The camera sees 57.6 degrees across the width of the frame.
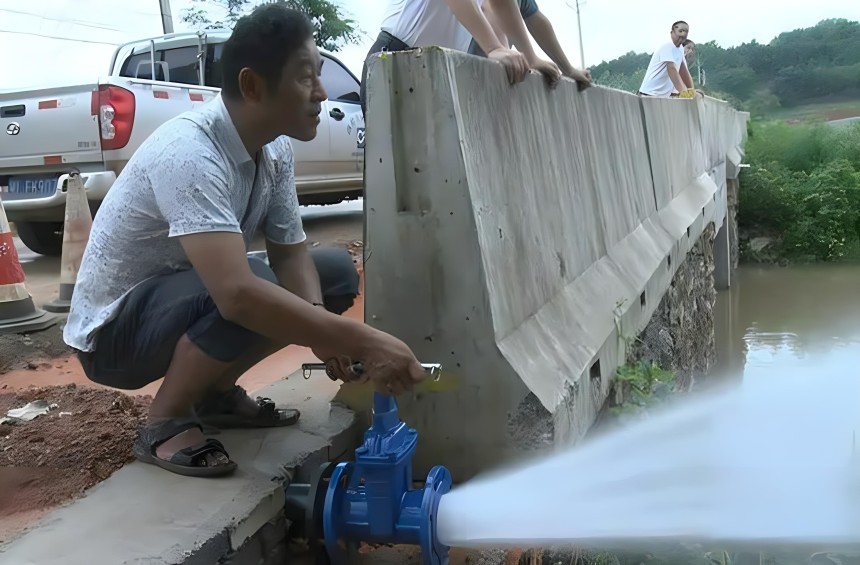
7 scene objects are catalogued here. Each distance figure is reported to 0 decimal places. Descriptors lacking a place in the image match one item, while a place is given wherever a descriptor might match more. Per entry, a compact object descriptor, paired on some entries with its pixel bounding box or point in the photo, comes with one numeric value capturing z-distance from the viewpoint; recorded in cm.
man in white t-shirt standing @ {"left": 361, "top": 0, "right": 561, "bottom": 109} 341
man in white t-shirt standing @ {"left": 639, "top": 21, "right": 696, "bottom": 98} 998
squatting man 209
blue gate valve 210
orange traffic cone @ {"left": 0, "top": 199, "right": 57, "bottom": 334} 478
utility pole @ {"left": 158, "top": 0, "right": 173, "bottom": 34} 1449
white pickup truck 607
